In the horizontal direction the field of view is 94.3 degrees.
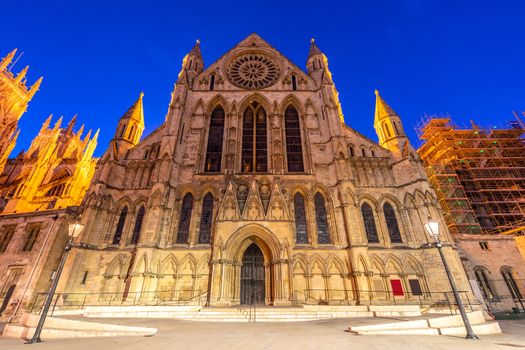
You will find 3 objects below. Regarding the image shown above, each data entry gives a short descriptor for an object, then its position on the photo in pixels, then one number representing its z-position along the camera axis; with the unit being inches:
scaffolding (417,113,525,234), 885.8
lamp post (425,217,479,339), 254.9
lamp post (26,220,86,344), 232.1
